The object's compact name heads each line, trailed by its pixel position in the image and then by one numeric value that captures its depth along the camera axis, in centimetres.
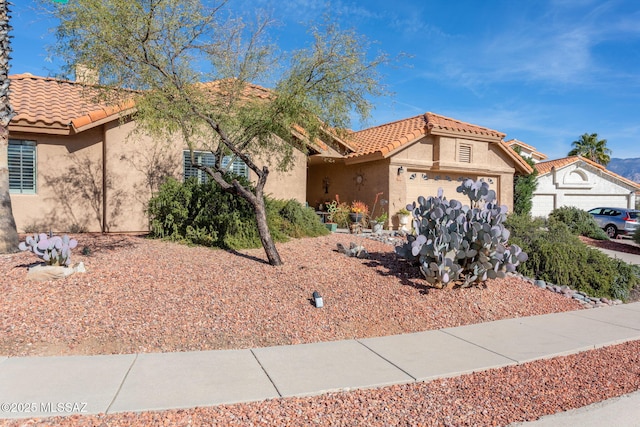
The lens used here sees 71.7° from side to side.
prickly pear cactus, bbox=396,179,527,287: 744
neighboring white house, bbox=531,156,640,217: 2688
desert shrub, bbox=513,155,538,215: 2178
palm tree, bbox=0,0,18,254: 786
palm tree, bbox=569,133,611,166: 4466
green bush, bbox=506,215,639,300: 930
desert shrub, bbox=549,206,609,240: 2047
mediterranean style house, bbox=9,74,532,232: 1162
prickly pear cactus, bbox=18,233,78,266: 648
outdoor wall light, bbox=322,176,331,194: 1964
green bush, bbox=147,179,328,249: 964
